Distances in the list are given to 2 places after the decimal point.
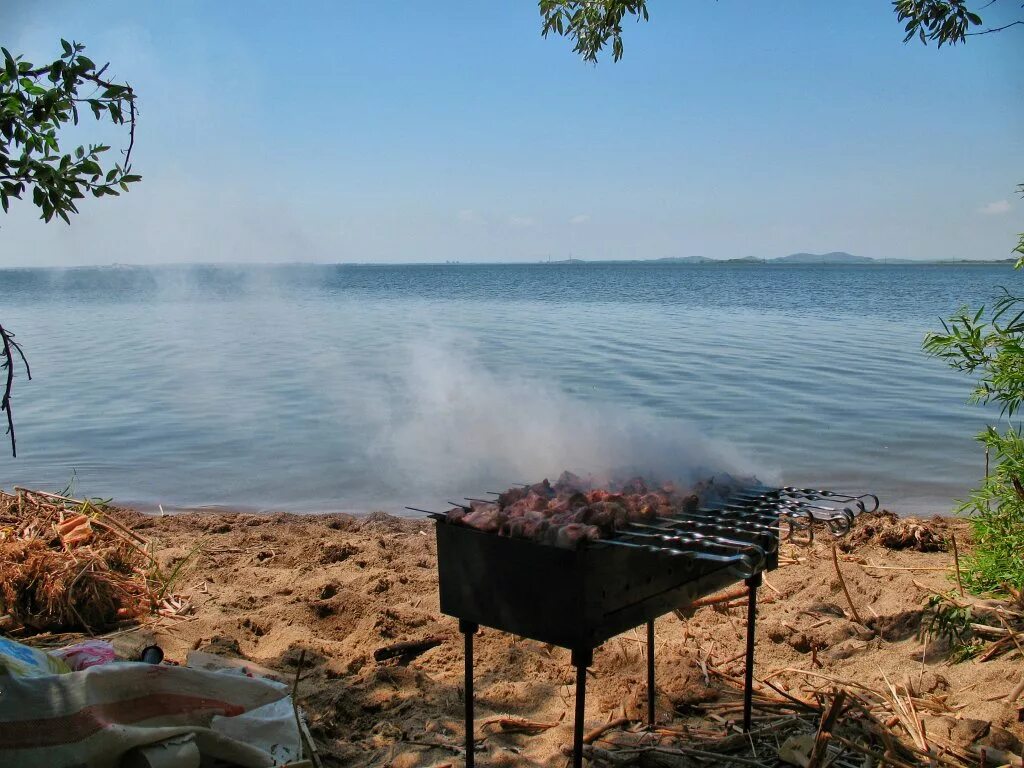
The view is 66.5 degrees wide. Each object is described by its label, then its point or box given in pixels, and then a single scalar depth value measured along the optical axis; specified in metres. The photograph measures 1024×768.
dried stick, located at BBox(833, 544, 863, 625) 5.42
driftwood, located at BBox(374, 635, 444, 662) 5.14
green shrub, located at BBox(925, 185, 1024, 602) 4.50
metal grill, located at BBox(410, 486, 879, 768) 3.13
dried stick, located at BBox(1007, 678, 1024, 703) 3.82
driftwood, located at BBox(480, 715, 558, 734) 4.19
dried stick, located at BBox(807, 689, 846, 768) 3.11
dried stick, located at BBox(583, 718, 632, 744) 4.02
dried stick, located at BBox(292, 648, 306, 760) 3.46
